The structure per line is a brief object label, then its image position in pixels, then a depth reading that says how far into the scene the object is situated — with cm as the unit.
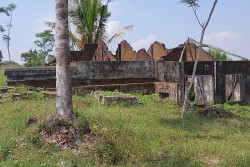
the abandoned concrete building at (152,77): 876
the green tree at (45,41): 3239
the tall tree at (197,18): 711
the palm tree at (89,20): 1419
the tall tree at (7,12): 2847
